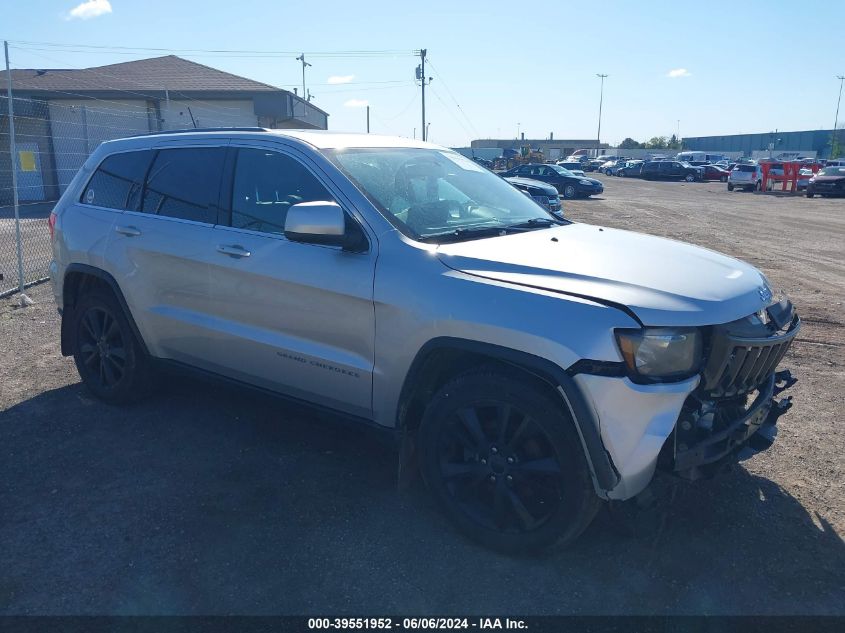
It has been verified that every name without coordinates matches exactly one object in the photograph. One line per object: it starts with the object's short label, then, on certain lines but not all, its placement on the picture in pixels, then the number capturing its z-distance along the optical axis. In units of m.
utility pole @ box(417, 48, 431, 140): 48.84
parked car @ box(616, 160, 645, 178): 55.62
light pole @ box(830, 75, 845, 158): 76.60
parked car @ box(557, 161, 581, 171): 54.63
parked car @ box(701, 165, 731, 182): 50.00
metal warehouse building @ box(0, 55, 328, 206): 19.55
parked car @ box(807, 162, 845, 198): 30.39
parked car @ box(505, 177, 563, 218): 17.72
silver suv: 2.91
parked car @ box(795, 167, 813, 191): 35.16
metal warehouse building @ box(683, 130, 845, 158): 89.61
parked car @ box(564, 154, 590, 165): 75.75
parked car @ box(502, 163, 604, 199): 31.03
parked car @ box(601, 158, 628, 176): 60.86
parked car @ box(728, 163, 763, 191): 36.78
